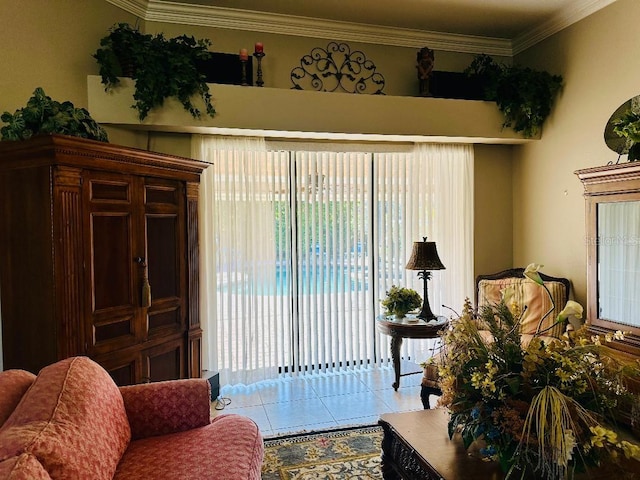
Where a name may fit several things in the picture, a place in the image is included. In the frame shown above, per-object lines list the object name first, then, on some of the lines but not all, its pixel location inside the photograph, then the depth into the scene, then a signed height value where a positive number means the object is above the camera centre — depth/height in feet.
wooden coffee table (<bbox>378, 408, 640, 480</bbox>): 5.38 -2.92
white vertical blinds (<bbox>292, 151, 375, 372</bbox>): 13.70 -0.90
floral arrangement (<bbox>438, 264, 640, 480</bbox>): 4.78 -1.93
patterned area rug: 8.42 -4.50
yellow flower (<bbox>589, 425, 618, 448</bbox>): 4.56 -2.11
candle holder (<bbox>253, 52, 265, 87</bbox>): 11.99 +4.47
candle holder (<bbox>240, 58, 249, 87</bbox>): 11.82 +4.17
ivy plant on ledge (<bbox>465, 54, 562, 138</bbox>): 12.78 +3.93
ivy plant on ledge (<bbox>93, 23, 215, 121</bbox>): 10.18 +3.89
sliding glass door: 12.87 -0.61
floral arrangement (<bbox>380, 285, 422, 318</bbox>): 12.47 -1.98
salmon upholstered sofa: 4.44 -2.43
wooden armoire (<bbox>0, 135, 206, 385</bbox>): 7.47 -0.35
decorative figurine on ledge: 13.05 +4.75
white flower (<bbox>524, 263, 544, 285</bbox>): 5.88 -0.59
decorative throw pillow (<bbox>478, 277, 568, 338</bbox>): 11.87 -1.96
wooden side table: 11.73 -2.58
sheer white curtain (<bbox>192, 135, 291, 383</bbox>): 12.62 -0.70
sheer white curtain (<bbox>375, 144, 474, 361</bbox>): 14.20 +0.42
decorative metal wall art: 13.16 +4.74
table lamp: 12.22 -0.84
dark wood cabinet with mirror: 8.55 -0.45
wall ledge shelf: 10.58 +3.07
